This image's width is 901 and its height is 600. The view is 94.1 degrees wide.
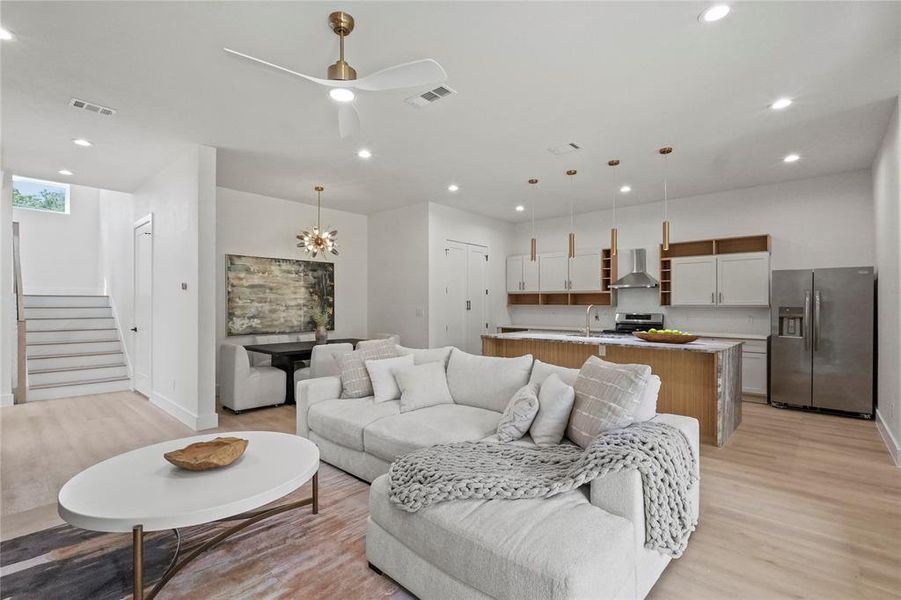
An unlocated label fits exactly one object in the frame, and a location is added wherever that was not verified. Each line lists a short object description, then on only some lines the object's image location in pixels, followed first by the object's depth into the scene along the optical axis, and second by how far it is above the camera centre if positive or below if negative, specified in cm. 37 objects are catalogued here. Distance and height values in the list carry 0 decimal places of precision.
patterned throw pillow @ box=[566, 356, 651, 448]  216 -53
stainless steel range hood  610 +32
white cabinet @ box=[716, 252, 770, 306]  546 +26
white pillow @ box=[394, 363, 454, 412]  325 -69
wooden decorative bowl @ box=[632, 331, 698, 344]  424 -40
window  816 +211
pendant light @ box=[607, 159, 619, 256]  451 +74
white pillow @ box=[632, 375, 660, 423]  222 -56
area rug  188 -130
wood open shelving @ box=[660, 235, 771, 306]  579 +73
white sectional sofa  140 -90
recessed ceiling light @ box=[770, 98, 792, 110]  326 +154
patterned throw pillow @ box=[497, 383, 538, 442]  251 -72
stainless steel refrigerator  460 -47
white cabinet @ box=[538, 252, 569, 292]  732 +49
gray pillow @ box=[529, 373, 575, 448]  243 -70
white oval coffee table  163 -84
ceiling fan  207 +115
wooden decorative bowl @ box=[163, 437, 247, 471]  201 -77
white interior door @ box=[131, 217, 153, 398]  541 -6
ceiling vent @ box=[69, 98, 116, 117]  331 +157
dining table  519 -71
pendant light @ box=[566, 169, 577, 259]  505 +140
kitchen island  378 -69
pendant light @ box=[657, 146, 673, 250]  416 +115
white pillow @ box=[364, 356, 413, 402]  341 -64
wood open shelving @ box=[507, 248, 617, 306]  695 +5
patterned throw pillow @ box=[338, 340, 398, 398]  353 -61
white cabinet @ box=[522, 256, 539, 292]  769 +45
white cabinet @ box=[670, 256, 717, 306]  583 +26
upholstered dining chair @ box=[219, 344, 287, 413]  485 -97
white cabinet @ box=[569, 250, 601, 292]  698 +47
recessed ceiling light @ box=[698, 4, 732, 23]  221 +153
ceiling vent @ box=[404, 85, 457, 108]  307 +154
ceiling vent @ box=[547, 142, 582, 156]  419 +154
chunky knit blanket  176 -81
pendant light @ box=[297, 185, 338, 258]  588 +85
